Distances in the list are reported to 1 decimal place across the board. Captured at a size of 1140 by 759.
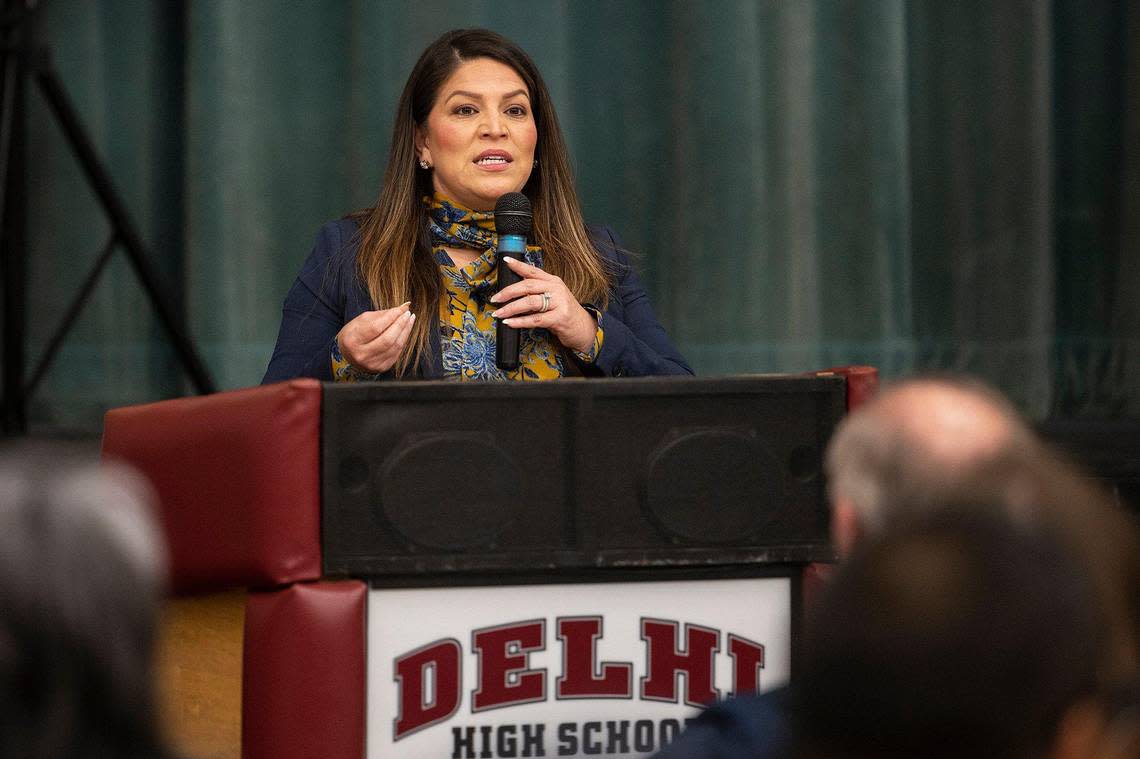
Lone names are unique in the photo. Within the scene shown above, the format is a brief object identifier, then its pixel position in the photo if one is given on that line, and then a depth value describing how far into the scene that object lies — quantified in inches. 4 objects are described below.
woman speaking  297.1
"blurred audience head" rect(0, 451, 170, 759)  172.0
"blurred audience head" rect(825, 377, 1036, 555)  229.0
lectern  278.3
